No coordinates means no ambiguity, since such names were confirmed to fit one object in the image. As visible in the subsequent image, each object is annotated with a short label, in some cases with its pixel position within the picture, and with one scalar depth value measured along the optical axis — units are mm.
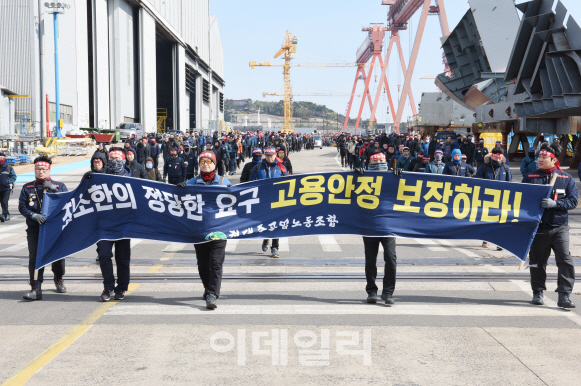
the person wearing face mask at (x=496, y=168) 11273
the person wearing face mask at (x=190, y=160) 19453
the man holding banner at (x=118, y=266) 7570
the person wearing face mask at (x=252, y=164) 11180
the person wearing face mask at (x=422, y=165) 16312
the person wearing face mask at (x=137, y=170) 12117
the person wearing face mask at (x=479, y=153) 22016
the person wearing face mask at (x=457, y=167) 12398
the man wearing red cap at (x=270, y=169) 10570
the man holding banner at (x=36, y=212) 7672
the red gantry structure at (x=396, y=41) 76250
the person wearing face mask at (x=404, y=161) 17719
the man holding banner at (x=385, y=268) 7379
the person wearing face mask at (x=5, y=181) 15114
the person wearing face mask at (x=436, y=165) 13573
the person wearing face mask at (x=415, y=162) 16859
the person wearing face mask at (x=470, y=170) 12695
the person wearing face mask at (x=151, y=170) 16344
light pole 42656
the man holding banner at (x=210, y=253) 7191
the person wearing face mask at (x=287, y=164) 12492
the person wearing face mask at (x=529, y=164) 14820
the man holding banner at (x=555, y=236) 7313
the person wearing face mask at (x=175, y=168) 16375
